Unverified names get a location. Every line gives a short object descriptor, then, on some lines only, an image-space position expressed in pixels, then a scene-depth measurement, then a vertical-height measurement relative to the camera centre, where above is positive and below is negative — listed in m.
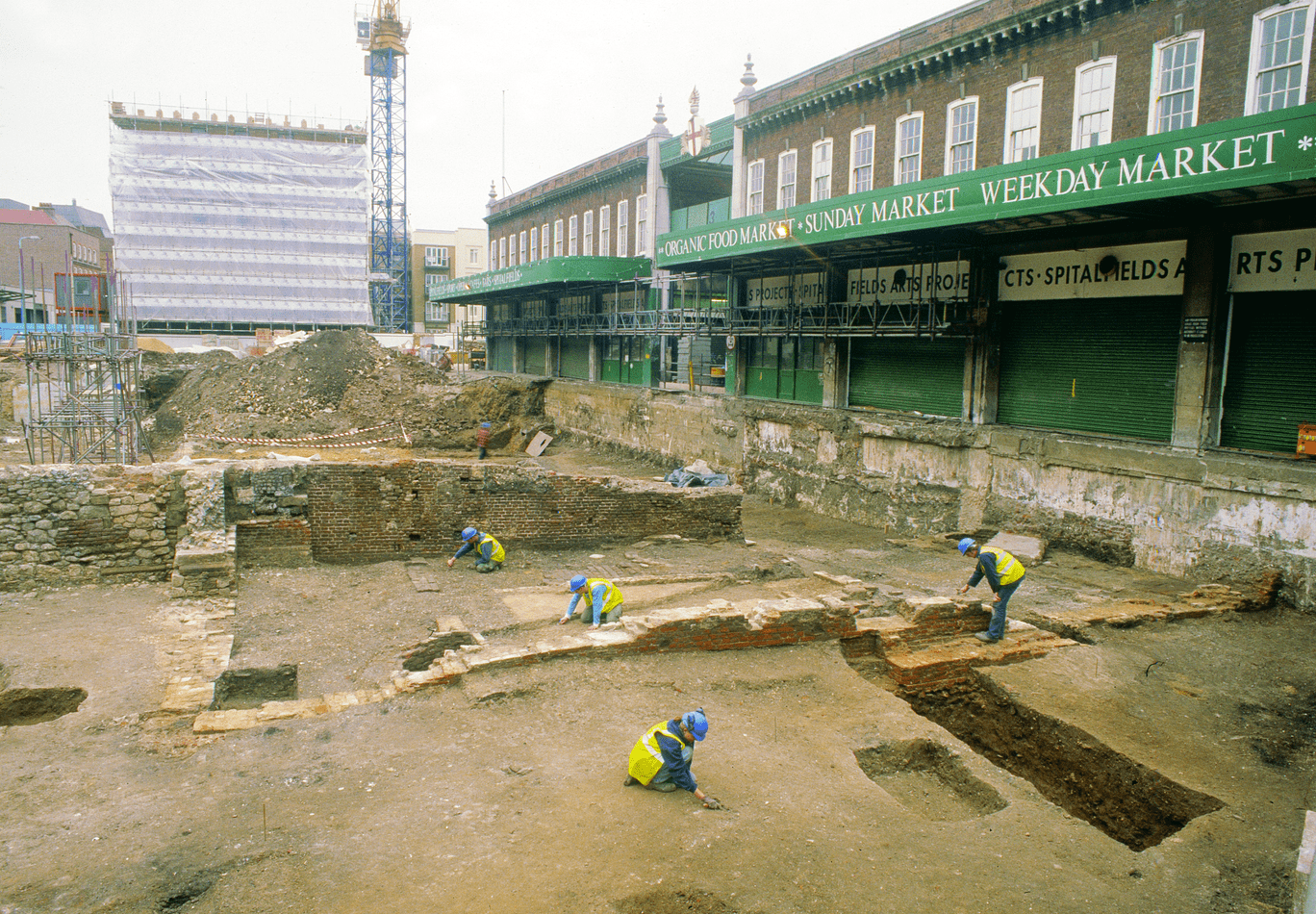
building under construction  56.44 +9.89
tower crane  72.88 +18.48
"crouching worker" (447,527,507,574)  13.40 -3.06
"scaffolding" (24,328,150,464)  17.36 -1.15
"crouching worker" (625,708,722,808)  6.24 -2.95
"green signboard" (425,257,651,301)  30.16 +3.62
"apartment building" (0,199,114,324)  56.09 +8.16
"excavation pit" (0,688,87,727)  8.02 -3.48
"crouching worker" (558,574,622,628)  9.95 -2.79
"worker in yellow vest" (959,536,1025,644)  10.09 -2.46
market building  12.67 +1.86
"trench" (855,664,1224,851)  7.00 -3.73
